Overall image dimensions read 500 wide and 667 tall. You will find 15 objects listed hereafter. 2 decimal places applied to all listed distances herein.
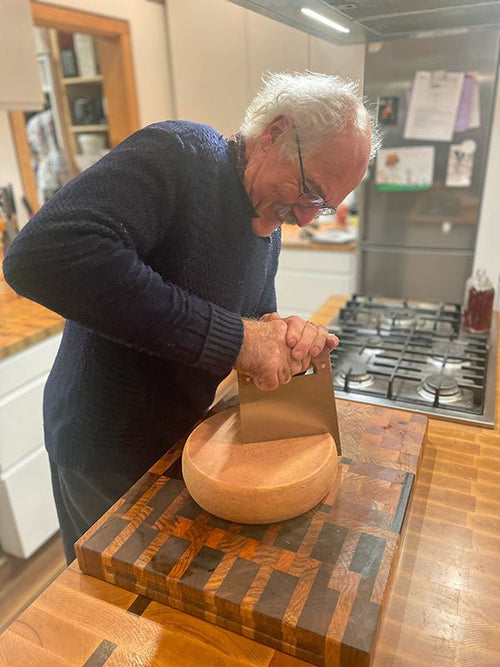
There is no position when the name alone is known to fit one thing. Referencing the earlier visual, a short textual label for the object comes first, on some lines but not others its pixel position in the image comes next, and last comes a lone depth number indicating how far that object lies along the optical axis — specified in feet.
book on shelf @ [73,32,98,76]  9.35
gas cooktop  3.50
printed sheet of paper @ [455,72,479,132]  6.75
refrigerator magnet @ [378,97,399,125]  7.20
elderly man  2.25
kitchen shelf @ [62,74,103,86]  9.41
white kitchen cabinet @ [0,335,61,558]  4.80
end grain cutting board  1.78
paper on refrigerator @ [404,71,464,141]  6.85
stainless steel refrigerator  6.72
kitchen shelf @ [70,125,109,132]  9.78
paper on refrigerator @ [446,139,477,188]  7.08
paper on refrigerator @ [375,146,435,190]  7.35
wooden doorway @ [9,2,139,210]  7.27
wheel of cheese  2.12
